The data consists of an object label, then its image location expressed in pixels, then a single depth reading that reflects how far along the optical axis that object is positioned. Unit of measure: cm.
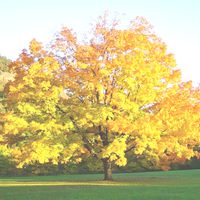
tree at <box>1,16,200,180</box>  3466
